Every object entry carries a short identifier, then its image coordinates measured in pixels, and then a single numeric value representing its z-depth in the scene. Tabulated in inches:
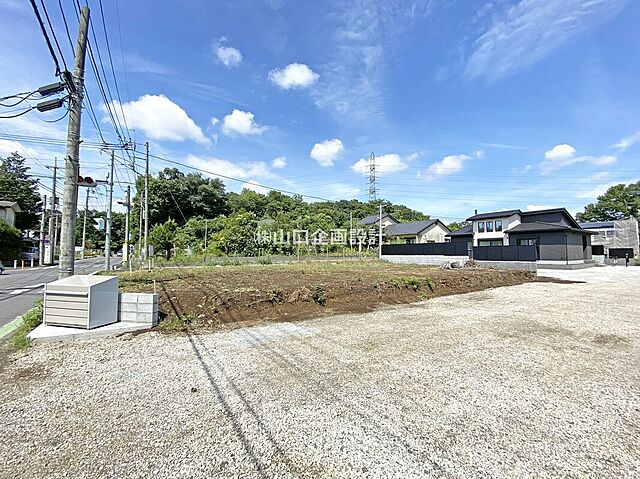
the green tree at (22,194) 1195.9
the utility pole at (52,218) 878.3
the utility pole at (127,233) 585.4
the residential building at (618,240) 997.8
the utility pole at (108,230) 559.5
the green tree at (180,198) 1253.1
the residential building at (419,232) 1355.8
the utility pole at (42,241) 932.0
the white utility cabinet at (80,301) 173.3
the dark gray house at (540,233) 746.8
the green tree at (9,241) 844.6
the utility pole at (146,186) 681.1
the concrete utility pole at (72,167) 208.2
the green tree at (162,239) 988.6
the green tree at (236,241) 920.3
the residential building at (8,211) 1014.4
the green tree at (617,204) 1380.4
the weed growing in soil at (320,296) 272.5
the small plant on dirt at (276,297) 256.8
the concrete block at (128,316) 190.7
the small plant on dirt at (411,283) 345.7
